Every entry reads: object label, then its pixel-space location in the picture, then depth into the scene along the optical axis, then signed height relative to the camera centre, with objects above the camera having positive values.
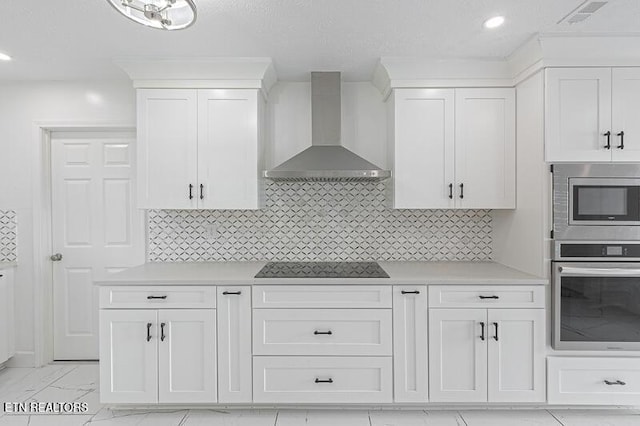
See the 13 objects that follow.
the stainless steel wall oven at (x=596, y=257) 2.21 -0.29
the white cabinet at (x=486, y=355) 2.26 -0.92
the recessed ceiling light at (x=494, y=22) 2.04 +1.08
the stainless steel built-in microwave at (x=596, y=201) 2.22 +0.05
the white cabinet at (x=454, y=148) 2.61 +0.45
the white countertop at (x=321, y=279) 2.28 -0.43
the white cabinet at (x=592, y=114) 2.25 +0.60
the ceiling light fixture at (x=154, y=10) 1.43 +0.81
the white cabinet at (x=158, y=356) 2.28 -0.92
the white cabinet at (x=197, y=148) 2.61 +0.46
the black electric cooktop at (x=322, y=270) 2.38 -0.43
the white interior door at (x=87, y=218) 3.08 -0.06
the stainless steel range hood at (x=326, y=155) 2.51 +0.41
